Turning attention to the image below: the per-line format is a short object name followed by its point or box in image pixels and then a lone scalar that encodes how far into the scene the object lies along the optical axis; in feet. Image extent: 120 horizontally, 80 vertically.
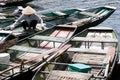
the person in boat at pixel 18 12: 53.83
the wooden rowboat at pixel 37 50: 27.95
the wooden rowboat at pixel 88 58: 26.66
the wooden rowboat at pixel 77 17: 46.77
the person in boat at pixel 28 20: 40.81
